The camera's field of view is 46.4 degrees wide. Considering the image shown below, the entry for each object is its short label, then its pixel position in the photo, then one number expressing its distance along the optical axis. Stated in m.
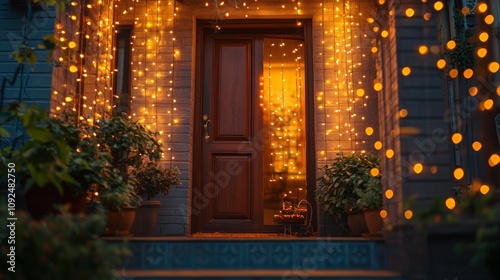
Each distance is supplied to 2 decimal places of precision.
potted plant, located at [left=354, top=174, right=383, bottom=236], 4.33
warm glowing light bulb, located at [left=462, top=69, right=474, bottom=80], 5.09
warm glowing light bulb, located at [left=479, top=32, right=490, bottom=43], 4.89
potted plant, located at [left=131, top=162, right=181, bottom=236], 5.07
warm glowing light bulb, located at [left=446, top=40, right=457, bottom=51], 4.18
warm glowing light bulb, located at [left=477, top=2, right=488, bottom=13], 4.85
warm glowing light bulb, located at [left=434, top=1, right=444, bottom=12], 3.90
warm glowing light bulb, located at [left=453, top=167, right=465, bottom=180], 4.10
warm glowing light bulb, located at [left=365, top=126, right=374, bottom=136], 5.18
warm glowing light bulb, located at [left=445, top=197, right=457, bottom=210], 3.70
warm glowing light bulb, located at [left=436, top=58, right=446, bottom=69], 3.83
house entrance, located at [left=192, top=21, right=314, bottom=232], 5.89
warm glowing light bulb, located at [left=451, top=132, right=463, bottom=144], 4.12
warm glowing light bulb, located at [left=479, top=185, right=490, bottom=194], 4.30
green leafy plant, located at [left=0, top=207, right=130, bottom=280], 2.39
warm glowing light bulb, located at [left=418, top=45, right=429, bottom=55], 3.83
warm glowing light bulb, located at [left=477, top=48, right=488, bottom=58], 4.81
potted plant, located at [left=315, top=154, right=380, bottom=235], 4.89
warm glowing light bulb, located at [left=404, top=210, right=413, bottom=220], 3.63
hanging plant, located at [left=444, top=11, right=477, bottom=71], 5.63
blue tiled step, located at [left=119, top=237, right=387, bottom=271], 3.82
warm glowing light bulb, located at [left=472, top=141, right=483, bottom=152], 4.79
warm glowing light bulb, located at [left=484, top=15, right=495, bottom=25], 4.87
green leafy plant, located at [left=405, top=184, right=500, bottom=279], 2.58
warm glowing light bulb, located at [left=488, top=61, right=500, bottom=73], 4.59
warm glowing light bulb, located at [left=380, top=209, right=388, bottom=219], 4.05
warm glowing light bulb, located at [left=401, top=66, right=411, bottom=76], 3.80
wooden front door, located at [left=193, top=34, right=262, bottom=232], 5.88
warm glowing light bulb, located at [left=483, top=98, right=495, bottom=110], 4.66
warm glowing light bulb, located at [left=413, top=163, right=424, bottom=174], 3.67
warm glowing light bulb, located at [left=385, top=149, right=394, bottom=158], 3.89
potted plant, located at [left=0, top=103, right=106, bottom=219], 3.26
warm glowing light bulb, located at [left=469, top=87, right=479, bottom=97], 4.93
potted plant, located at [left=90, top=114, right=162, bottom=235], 4.19
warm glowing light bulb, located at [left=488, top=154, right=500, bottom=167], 4.35
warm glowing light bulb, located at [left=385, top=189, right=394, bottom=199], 3.87
